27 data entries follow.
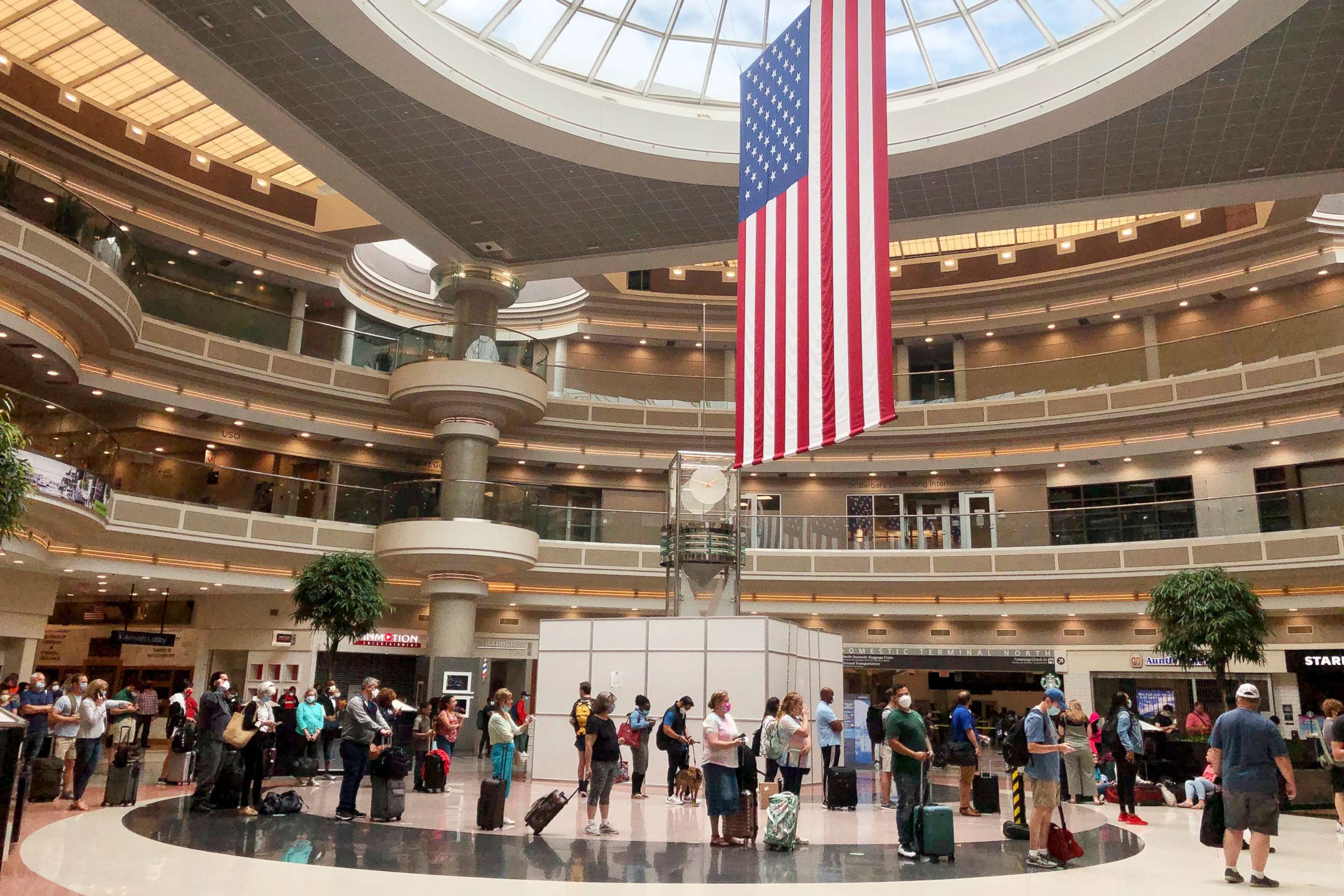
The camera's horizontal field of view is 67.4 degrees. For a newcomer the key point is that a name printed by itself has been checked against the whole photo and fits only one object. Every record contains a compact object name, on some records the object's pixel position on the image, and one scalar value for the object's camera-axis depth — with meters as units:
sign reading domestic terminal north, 26.56
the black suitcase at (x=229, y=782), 11.80
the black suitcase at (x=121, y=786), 12.17
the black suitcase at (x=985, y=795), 13.34
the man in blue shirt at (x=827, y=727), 14.52
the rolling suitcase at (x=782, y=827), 10.02
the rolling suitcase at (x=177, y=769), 14.91
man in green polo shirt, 9.76
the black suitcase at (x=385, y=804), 11.48
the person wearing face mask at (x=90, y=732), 12.34
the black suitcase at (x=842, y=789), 13.80
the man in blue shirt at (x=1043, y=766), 9.26
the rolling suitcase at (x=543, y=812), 10.48
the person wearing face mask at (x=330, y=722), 16.84
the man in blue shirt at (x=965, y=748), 13.01
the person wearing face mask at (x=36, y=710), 12.71
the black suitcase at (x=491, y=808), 10.91
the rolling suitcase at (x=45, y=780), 12.13
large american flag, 11.44
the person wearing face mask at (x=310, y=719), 14.84
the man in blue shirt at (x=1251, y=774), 8.30
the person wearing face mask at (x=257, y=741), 11.45
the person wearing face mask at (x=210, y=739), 11.95
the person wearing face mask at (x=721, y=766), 9.90
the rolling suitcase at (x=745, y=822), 10.27
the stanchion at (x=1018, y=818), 10.91
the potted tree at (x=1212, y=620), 19.88
